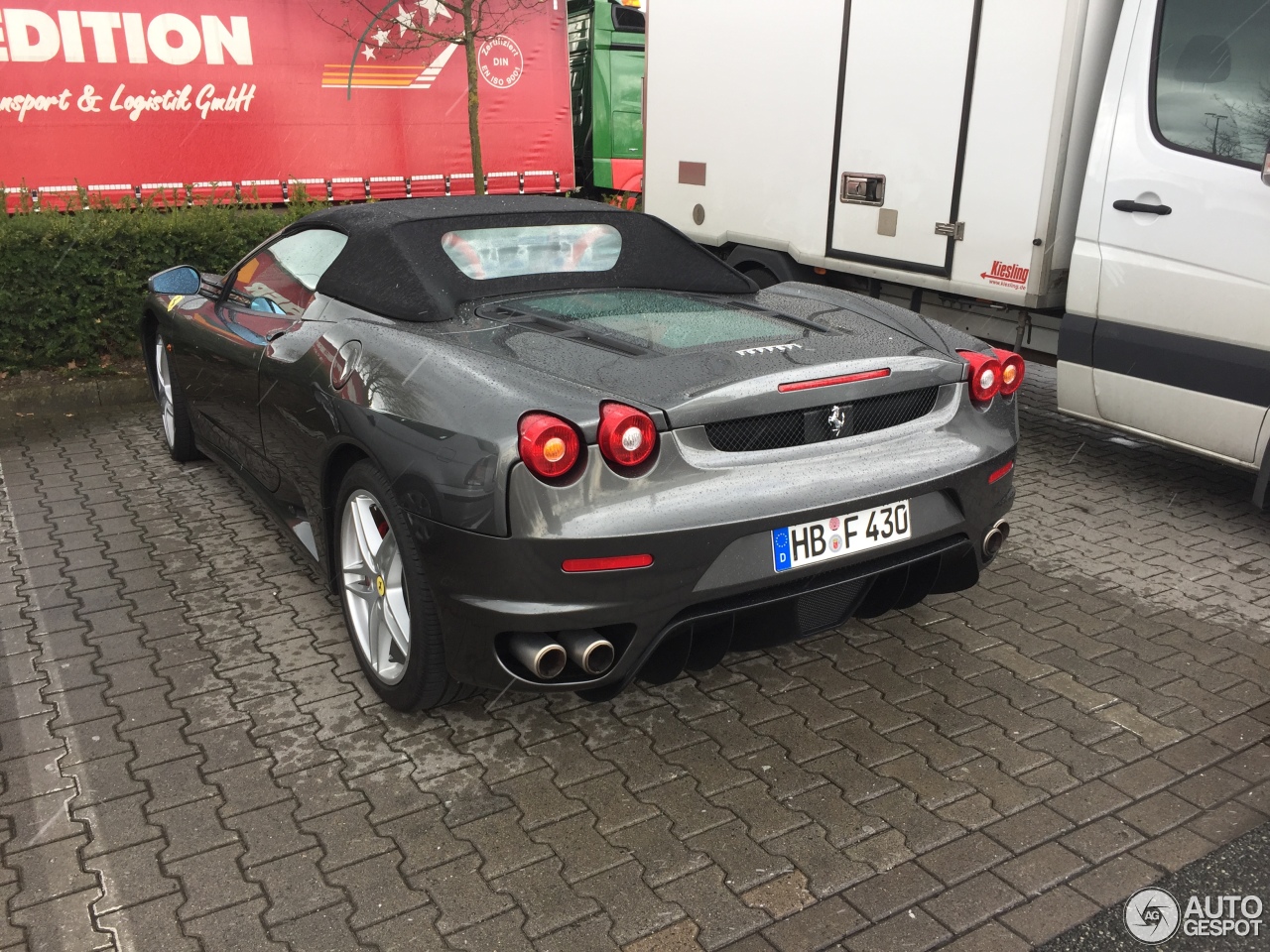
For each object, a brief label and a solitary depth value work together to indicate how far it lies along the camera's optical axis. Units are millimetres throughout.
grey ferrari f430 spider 2557
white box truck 4500
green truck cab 14279
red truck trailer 9922
